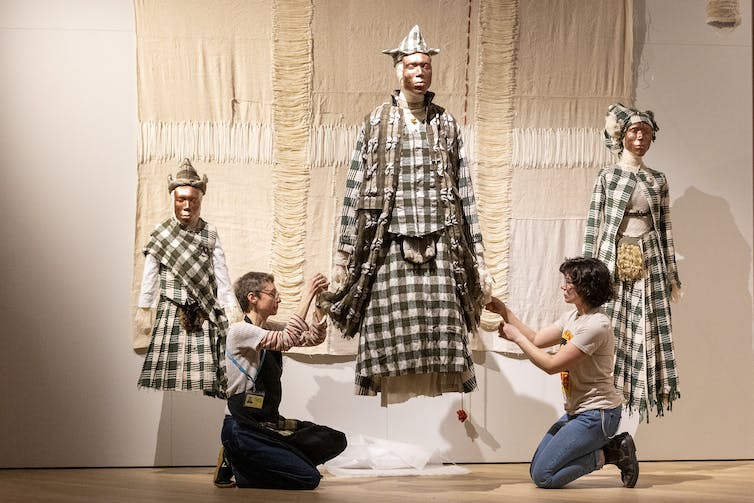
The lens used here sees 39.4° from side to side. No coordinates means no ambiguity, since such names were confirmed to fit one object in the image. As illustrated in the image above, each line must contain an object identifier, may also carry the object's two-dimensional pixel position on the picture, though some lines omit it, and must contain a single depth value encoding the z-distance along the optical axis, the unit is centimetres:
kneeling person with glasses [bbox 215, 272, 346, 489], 409
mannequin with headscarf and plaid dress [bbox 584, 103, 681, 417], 480
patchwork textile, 514
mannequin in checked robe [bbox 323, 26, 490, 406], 414
